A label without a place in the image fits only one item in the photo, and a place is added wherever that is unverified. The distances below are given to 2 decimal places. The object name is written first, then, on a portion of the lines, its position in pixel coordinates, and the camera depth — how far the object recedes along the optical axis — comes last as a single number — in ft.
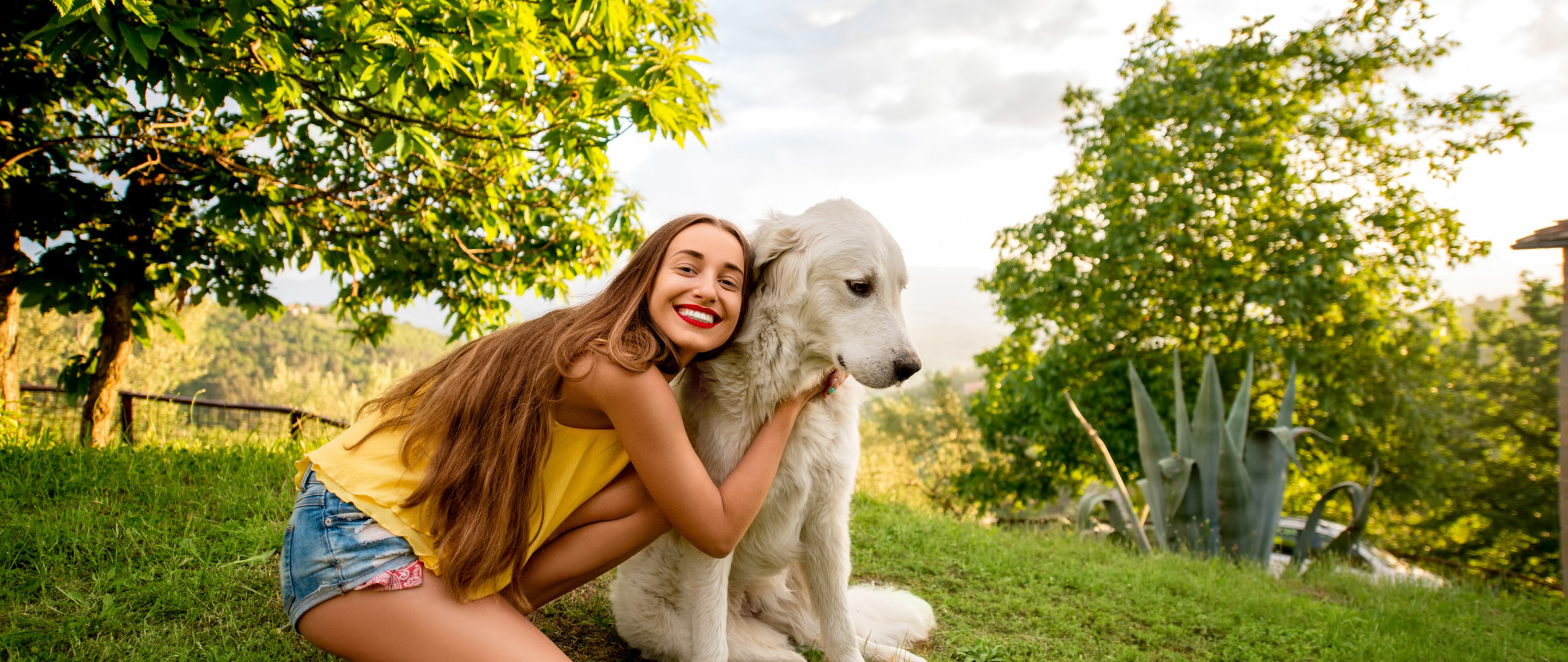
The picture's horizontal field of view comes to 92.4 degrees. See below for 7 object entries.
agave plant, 18.25
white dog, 7.19
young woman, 6.14
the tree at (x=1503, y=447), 34.22
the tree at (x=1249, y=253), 31.48
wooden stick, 17.40
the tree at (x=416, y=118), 10.00
